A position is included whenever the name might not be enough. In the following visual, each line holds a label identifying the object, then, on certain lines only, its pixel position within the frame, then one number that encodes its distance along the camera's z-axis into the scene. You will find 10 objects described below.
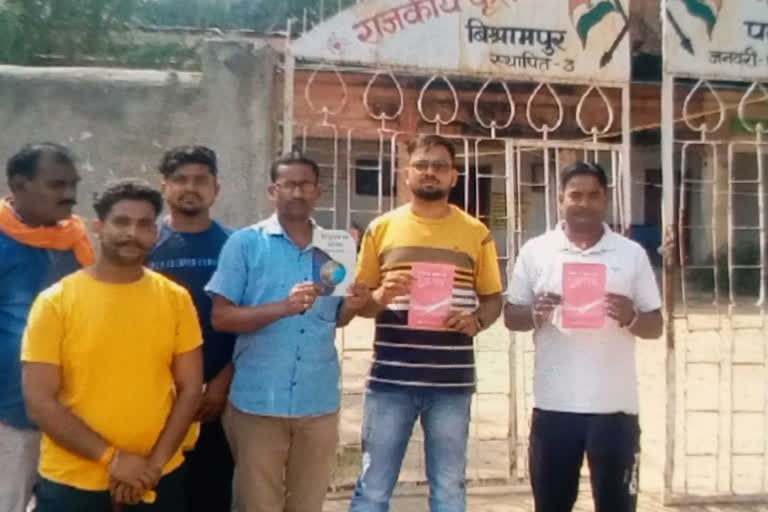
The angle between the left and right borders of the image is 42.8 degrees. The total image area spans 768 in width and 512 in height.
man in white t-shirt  3.58
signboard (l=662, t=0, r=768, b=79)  4.94
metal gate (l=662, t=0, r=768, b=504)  4.94
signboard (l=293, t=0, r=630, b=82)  4.64
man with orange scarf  3.21
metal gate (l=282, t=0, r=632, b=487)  4.75
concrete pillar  4.54
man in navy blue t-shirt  3.52
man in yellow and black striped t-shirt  3.59
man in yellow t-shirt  2.74
